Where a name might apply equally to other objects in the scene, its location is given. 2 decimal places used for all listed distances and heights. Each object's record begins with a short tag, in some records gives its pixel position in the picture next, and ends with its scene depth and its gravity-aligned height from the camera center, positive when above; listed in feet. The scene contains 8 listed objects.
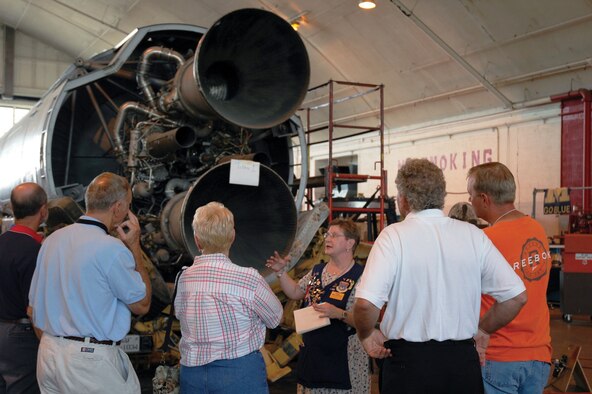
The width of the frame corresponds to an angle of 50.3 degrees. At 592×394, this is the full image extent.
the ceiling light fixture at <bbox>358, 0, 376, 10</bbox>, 39.29 +12.33
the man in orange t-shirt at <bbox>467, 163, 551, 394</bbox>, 9.41 -1.54
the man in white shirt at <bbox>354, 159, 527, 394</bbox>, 8.10 -1.19
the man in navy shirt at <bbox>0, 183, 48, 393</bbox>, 11.79 -2.31
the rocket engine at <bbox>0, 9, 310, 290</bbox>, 15.85 +2.13
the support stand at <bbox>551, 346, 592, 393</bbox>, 17.08 -4.85
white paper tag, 14.89 +0.66
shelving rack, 24.88 +0.73
